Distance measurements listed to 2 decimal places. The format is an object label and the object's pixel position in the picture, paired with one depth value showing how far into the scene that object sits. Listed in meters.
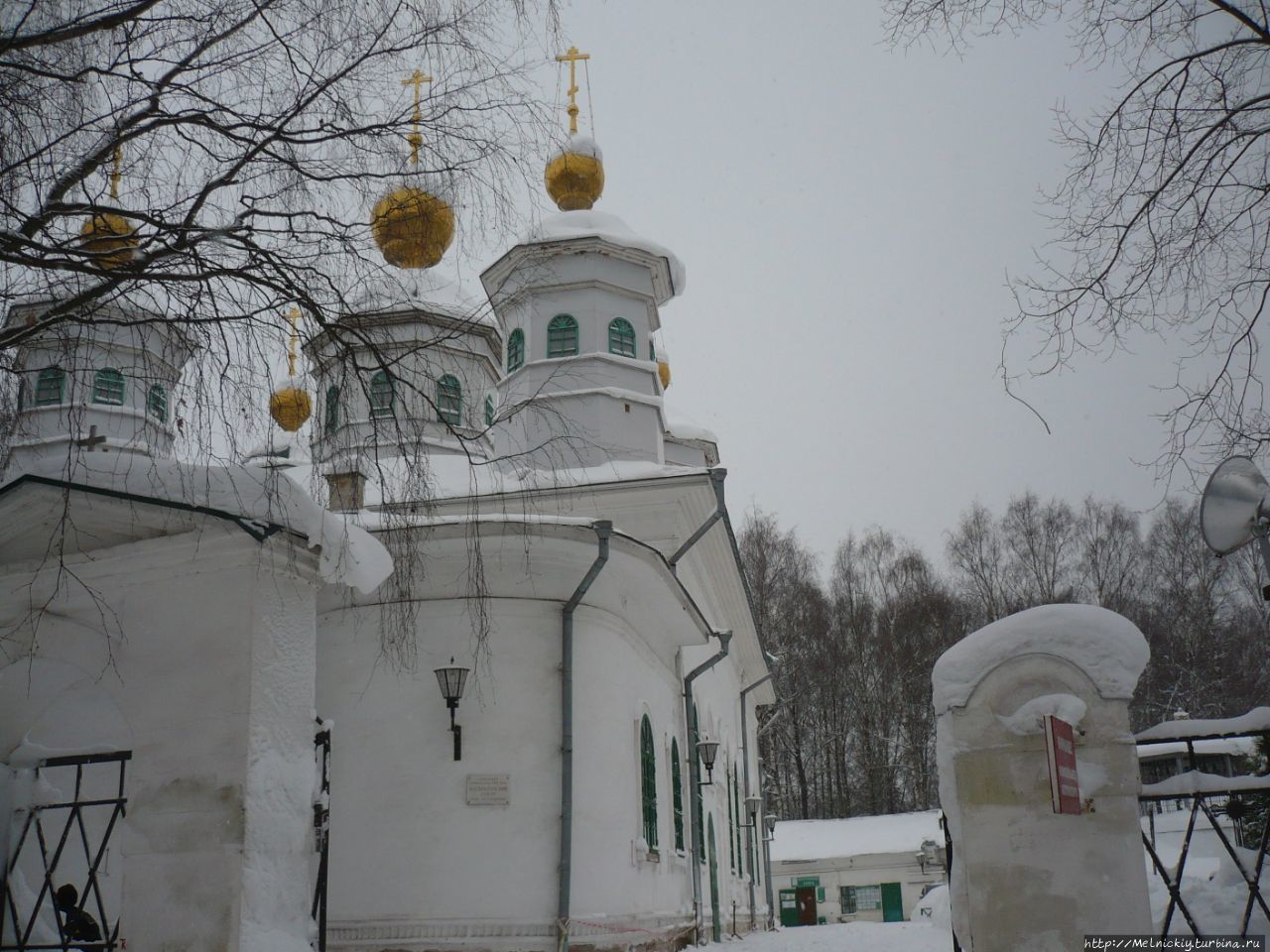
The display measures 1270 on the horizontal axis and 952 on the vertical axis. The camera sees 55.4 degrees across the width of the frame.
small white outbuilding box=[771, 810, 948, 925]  34.91
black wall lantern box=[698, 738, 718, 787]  16.08
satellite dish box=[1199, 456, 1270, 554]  6.19
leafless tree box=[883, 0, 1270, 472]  5.88
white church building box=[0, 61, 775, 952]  6.09
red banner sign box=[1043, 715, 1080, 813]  6.72
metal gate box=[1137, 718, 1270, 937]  6.48
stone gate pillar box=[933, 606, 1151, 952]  7.09
